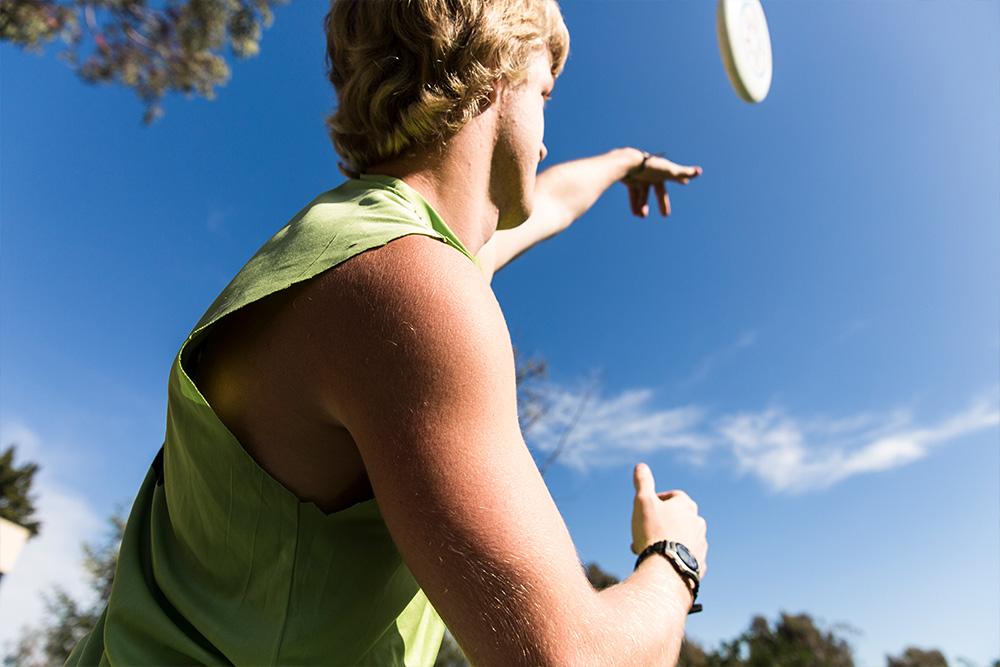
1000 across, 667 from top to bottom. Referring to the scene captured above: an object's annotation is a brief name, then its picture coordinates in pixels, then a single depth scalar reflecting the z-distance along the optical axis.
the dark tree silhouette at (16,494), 26.09
